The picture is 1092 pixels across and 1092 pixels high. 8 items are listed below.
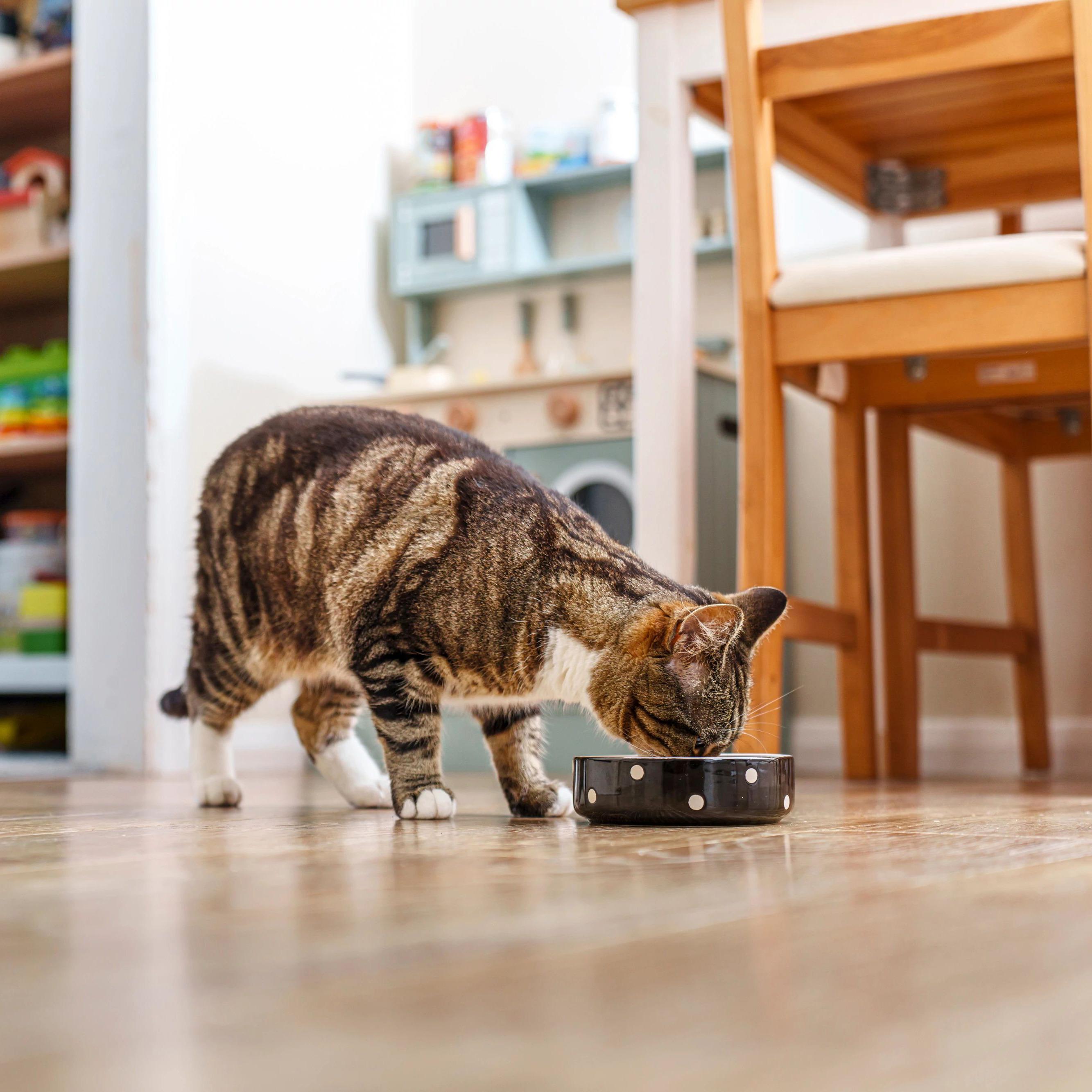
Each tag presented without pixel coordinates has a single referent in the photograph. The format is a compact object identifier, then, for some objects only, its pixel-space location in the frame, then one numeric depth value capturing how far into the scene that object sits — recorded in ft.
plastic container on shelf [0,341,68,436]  11.52
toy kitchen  12.19
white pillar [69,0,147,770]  10.19
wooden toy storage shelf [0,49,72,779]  11.05
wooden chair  6.25
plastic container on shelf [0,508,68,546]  11.98
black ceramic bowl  4.17
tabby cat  4.61
